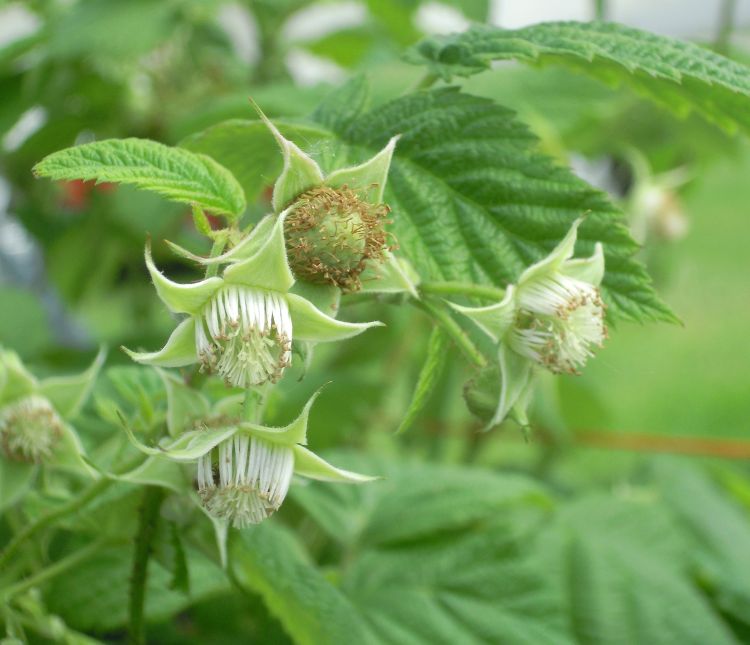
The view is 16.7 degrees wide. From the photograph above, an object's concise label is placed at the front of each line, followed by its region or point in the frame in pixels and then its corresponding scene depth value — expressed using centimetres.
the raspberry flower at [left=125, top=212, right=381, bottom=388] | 23
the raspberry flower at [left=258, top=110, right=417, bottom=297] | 24
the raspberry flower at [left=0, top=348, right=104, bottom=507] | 27
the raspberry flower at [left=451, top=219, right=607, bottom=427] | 25
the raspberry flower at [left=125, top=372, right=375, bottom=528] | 24
